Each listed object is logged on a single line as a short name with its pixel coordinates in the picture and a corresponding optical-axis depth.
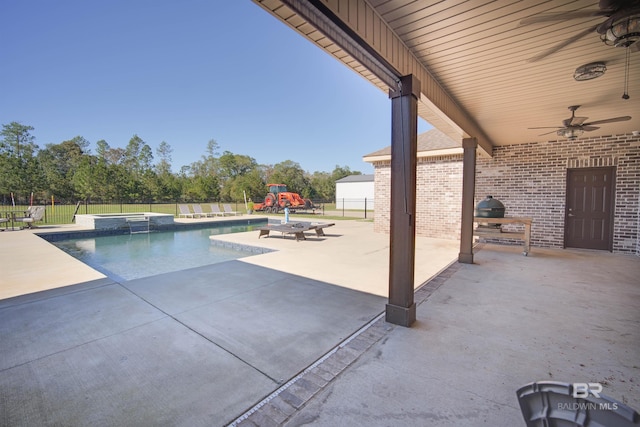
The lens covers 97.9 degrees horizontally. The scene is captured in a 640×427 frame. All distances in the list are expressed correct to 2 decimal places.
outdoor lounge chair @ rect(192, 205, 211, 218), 15.73
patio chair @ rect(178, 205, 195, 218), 15.57
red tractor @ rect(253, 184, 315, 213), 20.43
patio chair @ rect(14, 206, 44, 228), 10.03
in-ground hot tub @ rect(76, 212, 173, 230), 10.96
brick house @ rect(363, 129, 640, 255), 6.24
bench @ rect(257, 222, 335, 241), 8.05
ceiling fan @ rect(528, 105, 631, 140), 4.43
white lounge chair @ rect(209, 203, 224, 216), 15.94
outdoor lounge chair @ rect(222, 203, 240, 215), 16.52
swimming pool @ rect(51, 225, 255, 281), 6.16
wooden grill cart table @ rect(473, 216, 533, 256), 6.01
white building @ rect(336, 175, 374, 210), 29.34
